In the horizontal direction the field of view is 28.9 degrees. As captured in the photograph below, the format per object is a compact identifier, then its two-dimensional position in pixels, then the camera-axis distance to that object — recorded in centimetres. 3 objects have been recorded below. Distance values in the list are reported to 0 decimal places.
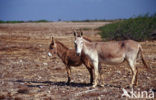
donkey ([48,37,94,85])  1243
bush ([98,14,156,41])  3134
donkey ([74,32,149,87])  1141
